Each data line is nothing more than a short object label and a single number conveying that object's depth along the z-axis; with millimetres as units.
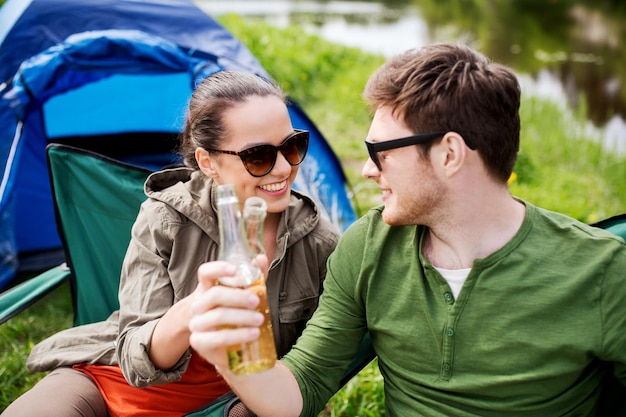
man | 1489
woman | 1857
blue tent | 2814
